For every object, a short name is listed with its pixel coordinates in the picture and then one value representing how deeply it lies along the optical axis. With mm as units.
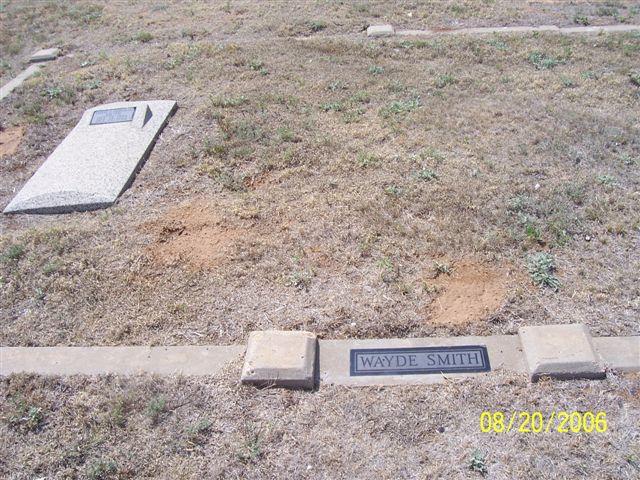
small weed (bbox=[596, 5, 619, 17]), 7672
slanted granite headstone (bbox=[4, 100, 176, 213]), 4707
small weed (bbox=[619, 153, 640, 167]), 4703
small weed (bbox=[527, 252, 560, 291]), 3645
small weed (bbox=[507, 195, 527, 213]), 4266
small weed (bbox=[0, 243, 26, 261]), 4176
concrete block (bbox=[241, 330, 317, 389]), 3090
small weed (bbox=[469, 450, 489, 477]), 2678
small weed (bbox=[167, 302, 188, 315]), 3637
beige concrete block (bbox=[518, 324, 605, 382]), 3037
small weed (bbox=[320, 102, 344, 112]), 5772
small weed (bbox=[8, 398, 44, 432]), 3002
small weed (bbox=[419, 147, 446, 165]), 4867
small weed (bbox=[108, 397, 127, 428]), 2980
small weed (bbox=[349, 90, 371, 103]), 5910
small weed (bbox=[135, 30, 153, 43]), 7891
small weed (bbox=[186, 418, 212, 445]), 2895
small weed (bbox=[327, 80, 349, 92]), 6141
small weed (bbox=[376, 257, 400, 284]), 3742
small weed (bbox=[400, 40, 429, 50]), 7027
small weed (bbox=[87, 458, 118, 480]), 2756
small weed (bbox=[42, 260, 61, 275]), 4016
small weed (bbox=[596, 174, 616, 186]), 4473
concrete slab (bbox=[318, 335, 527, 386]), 3123
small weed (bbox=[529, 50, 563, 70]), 6359
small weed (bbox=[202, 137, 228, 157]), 5184
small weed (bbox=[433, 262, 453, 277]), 3787
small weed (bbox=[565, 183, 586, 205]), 4324
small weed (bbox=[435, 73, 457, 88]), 6102
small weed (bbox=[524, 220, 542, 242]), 3982
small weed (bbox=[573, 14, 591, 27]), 7477
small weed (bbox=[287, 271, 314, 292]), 3754
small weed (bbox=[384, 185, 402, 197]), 4508
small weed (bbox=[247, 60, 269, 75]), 6574
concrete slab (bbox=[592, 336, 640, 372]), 3088
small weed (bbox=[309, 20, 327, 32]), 7782
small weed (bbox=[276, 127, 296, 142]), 5297
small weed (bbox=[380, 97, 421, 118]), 5625
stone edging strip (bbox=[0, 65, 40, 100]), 7023
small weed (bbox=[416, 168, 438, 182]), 4660
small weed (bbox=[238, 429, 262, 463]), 2805
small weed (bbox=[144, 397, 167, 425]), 2992
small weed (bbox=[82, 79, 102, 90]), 6672
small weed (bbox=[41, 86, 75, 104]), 6520
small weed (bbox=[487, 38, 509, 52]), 6777
